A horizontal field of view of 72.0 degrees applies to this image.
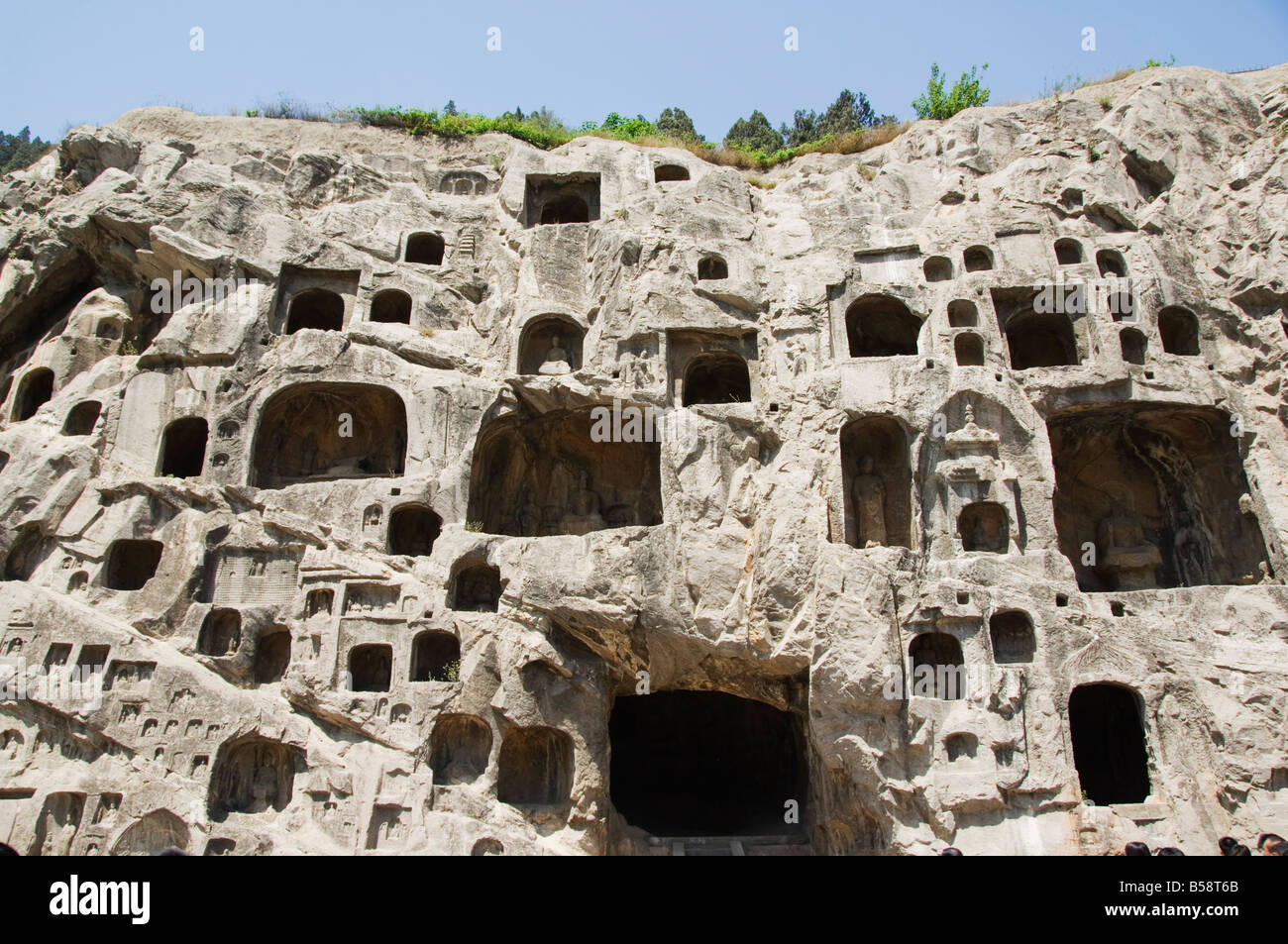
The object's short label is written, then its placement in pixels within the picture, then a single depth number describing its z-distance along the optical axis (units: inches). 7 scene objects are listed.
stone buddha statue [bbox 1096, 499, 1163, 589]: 788.6
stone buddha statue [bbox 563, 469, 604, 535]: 868.0
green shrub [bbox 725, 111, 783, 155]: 1222.3
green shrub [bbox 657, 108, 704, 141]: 1326.3
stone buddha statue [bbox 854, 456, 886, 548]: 789.2
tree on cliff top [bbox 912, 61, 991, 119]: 1072.2
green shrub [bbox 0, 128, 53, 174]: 1243.0
